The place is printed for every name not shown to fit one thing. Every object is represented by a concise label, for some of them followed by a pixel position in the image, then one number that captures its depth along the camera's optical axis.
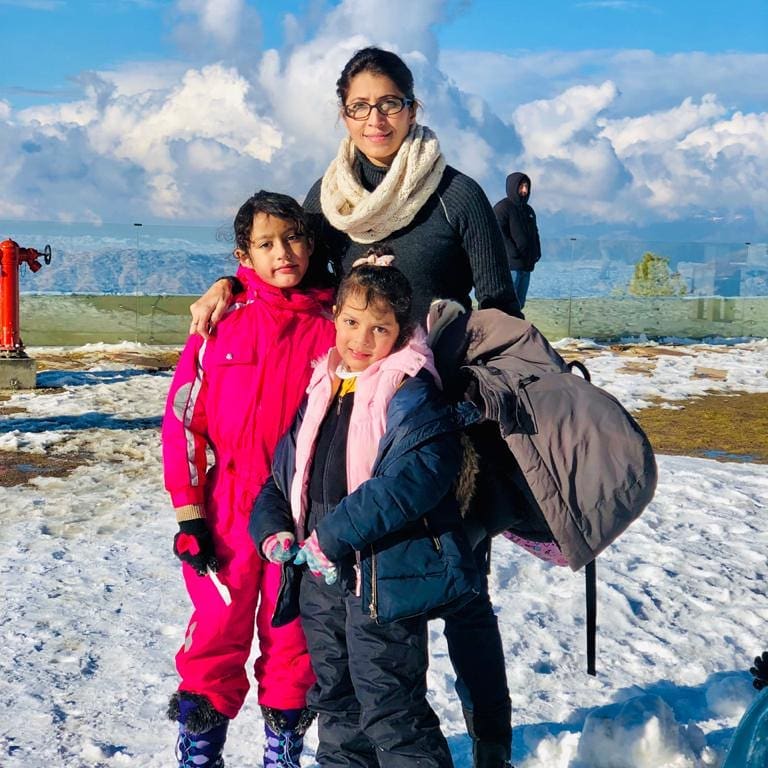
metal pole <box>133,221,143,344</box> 13.98
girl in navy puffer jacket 2.20
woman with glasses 2.59
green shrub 17.53
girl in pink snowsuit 2.55
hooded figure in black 11.84
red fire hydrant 9.55
